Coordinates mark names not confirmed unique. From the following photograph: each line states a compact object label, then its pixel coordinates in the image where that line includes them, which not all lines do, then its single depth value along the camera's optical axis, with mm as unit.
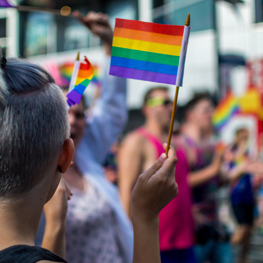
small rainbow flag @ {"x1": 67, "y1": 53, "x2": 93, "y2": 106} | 1718
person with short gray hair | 1447
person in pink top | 3033
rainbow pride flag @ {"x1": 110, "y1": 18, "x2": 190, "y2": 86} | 1614
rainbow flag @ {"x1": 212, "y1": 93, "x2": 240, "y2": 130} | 8853
